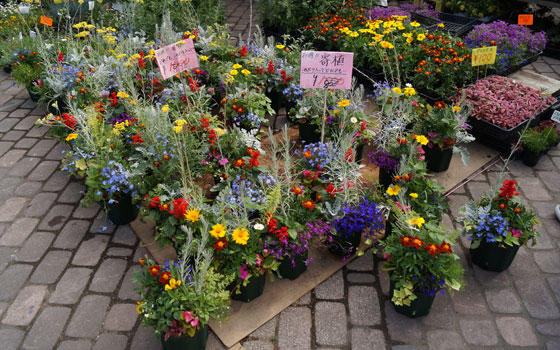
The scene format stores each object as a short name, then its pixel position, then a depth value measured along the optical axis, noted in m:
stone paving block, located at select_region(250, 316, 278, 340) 2.66
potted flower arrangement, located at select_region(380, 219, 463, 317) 2.49
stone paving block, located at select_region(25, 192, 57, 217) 3.66
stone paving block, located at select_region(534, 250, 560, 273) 3.02
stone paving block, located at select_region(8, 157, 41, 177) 4.13
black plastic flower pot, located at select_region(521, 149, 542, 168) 3.92
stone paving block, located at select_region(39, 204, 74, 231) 3.51
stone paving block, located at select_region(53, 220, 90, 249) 3.36
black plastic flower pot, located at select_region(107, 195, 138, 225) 3.35
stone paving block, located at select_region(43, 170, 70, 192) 3.93
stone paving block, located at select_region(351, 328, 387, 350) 2.58
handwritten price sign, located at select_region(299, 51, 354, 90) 3.14
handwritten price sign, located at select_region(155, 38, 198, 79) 3.22
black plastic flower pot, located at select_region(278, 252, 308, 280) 2.86
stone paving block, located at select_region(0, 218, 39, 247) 3.39
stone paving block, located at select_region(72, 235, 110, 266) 3.21
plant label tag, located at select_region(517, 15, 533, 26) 5.04
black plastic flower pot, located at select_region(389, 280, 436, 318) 2.59
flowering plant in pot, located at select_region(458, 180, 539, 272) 2.76
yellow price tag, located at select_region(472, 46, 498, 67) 3.95
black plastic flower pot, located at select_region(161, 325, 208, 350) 2.36
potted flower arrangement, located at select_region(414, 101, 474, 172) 3.55
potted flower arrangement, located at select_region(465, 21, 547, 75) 4.84
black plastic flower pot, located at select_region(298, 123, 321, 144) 4.03
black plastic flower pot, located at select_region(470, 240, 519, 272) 2.85
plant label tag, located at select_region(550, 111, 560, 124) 3.60
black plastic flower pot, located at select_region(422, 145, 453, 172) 3.72
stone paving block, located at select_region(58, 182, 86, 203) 3.78
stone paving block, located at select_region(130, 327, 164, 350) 2.61
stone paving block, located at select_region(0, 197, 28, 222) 3.62
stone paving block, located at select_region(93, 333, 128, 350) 2.63
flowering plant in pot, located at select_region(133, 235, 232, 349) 2.28
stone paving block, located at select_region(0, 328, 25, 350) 2.65
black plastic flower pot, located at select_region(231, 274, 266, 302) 2.74
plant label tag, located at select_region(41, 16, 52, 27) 4.37
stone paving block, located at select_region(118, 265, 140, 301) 2.93
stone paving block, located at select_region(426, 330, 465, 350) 2.56
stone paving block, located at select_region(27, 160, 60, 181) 4.06
